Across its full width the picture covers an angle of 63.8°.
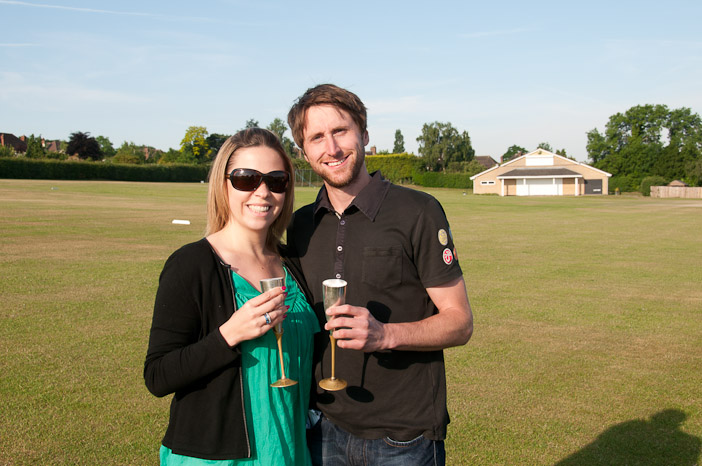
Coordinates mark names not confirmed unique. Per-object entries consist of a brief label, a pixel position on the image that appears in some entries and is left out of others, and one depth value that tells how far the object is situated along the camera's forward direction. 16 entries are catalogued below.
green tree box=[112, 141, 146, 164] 82.88
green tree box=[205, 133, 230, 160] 103.19
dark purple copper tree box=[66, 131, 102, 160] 85.19
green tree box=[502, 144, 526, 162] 167.43
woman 2.16
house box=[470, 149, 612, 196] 79.31
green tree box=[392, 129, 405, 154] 146.12
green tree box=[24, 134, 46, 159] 69.50
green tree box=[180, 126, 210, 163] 101.19
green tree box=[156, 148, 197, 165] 97.44
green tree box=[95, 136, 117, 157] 115.58
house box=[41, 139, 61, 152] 139.26
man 2.47
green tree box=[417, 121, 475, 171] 106.44
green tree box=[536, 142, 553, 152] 152.61
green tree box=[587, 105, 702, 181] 101.50
